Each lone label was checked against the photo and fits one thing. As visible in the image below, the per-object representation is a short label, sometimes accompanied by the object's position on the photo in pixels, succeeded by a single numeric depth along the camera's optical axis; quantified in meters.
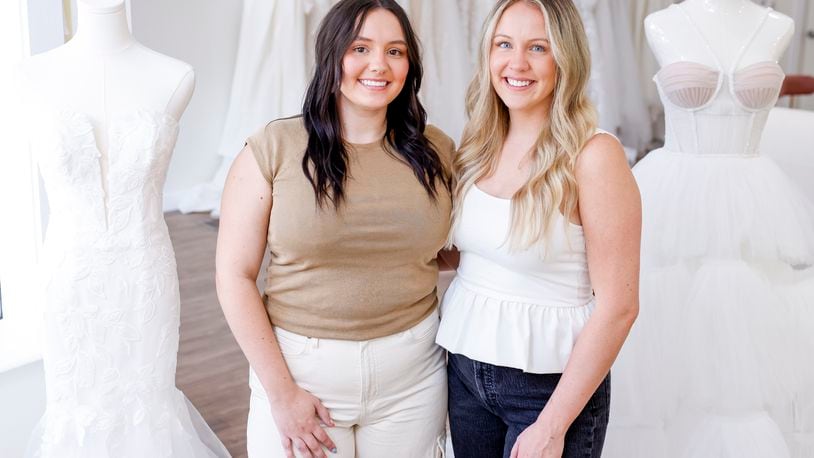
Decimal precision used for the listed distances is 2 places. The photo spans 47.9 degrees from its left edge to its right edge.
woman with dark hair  1.70
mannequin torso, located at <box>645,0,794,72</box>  2.71
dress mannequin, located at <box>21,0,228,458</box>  1.94
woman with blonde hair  1.62
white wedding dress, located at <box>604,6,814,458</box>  2.54
